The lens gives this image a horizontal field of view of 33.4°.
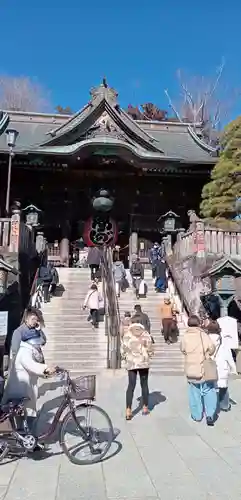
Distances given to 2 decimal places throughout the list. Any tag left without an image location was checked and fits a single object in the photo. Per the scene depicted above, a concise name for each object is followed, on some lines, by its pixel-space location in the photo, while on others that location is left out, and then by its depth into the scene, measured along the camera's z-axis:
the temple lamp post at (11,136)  15.55
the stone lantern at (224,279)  11.59
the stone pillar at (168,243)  18.64
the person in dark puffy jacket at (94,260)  16.06
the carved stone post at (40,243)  18.55
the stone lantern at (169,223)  19.55
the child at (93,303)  12.63
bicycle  4.70
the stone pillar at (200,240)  13.99
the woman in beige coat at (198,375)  6.54
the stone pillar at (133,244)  21.78
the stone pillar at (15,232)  13.63
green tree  15.58
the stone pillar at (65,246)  21.30
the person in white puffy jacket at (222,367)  7.31
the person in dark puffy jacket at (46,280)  14.38
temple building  20.98
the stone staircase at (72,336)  11.13
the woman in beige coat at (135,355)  6.80
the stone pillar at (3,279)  10.00
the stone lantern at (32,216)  18.56
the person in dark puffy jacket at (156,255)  16.78
